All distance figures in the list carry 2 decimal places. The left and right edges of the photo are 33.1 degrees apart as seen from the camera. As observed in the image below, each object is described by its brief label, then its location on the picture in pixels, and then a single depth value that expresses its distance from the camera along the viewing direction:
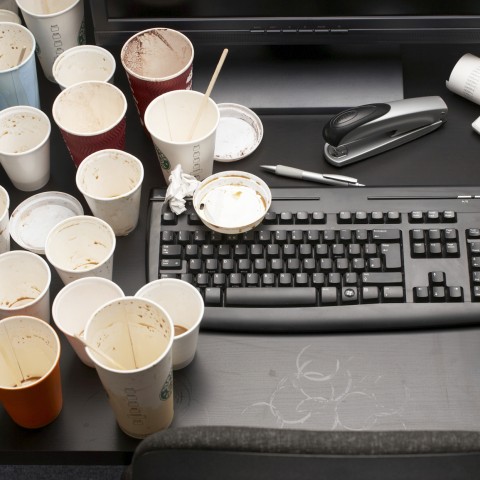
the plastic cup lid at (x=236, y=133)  1.04
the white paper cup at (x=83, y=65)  1.03
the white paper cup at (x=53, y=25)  1.04
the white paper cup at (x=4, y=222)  0.90
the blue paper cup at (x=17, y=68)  0.98
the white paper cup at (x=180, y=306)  0.84
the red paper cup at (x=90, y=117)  0.95
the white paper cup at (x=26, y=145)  0.96
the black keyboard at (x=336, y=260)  0.89
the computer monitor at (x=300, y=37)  1.01
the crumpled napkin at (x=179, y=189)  0.95
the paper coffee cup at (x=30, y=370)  0.77
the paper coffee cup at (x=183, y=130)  0.93
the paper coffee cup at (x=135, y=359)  0.73
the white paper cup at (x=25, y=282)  0.85
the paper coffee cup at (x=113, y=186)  0.91
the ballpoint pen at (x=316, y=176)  1.00
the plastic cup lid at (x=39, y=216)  0.97
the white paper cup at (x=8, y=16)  1.09
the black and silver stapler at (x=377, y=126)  1.00
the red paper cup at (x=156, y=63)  0.98
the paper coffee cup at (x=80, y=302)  0.83
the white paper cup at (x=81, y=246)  0.88
